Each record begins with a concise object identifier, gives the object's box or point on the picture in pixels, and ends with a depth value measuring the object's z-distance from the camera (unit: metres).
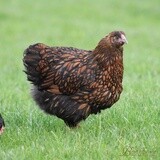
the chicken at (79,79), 12.19
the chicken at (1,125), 10.91
